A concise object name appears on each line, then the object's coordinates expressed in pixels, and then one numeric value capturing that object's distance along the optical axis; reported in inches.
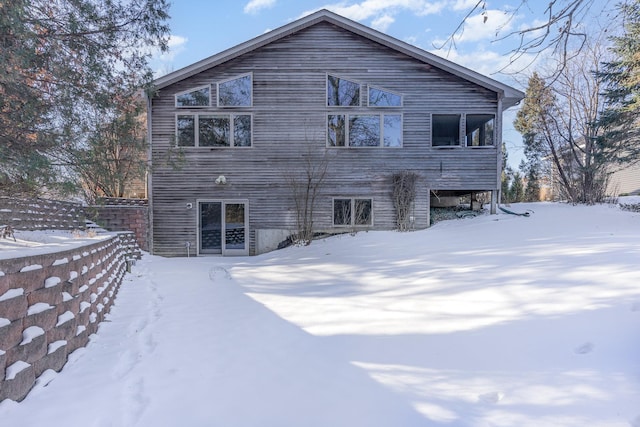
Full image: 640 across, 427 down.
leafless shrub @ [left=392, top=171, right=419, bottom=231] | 402.6
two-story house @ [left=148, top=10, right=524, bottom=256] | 402.3
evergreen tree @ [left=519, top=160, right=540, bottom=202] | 717.3
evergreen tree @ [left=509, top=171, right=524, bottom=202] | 725.3
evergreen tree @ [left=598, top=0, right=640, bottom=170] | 405.7
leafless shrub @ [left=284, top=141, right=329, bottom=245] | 403.2
